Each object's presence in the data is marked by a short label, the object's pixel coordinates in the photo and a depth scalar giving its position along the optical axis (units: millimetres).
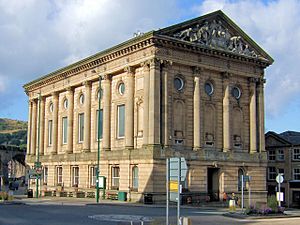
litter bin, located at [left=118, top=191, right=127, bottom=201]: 48281
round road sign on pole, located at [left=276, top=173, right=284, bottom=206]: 34281
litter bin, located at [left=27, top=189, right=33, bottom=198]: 57959
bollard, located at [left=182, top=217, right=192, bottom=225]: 16516
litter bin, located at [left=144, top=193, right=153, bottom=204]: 45438
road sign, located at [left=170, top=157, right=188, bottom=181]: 16000
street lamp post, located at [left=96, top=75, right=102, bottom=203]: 45466
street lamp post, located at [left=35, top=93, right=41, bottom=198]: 67575
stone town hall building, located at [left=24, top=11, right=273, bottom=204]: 47469
